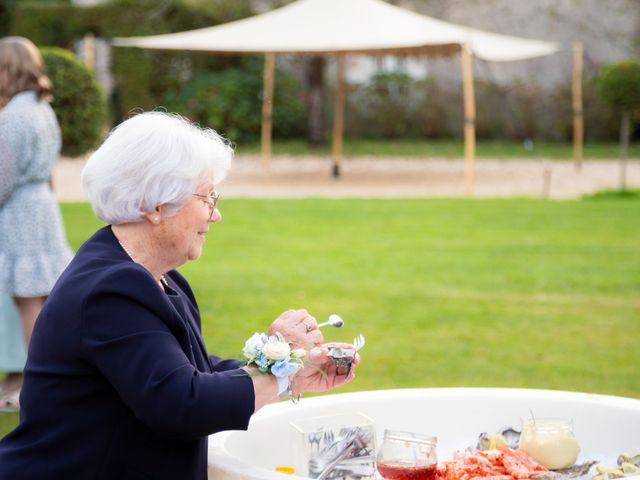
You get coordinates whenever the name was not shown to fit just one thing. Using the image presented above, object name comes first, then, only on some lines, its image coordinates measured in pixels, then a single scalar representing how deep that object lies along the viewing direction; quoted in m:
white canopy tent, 19.50
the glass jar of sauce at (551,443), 3.27
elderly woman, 2.52
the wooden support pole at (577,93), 23.52
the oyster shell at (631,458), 3.30
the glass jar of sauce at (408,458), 3.06
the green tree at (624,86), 20.62
